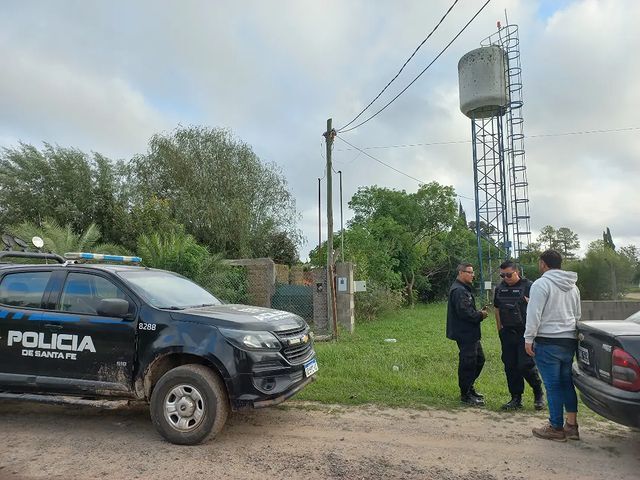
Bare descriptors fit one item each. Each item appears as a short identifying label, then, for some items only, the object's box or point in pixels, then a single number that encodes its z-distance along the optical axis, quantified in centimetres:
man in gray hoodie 476
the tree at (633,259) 2259
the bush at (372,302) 1556
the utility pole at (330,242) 1055
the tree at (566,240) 5941
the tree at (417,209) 3303
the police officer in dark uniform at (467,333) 593
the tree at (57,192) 1930
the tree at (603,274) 2167
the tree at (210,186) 2297
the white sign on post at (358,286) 1124
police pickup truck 459
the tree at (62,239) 1299
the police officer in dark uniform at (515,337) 573
